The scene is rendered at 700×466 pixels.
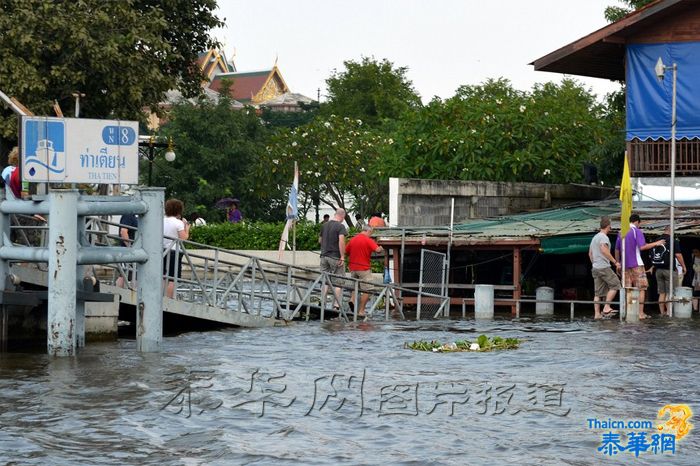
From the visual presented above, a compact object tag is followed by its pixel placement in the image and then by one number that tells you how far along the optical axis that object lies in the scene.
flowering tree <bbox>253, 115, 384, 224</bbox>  60.78
